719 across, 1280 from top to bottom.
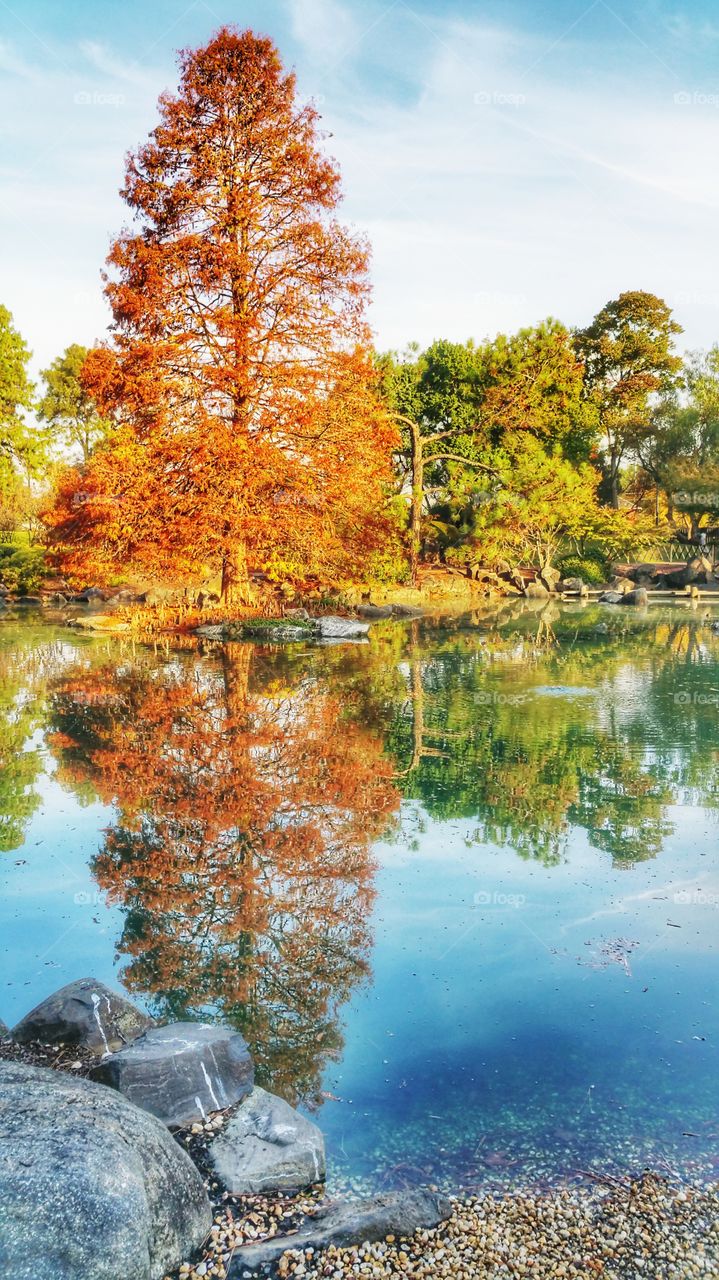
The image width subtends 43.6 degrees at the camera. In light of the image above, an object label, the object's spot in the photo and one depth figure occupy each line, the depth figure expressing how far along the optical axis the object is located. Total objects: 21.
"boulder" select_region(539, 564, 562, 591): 31.92
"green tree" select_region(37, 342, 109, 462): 41.22
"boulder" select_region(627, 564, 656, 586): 33.31
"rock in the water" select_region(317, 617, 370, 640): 18.52
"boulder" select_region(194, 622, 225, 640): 18.12
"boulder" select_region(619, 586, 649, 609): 27.23
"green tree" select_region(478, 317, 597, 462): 29.70
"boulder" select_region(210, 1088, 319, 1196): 2.83
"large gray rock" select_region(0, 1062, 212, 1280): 2.21
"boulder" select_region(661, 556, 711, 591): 32.34
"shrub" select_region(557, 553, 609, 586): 33.78
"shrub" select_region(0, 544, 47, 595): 27.83
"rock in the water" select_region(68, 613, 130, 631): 20.08
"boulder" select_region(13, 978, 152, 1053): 3.58
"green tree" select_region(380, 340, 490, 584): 29.67
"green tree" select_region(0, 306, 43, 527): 32.19
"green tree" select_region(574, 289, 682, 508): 35.34
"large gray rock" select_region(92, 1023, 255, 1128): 3.13
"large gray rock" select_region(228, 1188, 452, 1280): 2.55
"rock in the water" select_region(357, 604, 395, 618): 23.17
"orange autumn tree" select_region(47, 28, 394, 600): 16.53
